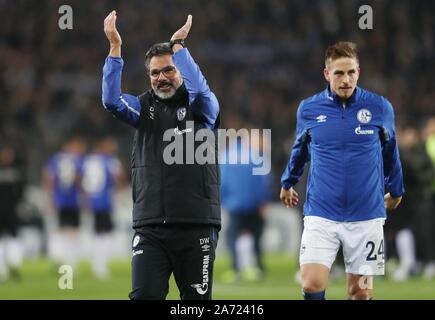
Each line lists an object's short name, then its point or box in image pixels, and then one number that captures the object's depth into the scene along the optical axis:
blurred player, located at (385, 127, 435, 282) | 16.16
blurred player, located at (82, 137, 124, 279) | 17.61
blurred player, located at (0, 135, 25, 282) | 16.59
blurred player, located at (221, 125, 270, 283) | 16.61
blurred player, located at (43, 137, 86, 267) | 17.94
